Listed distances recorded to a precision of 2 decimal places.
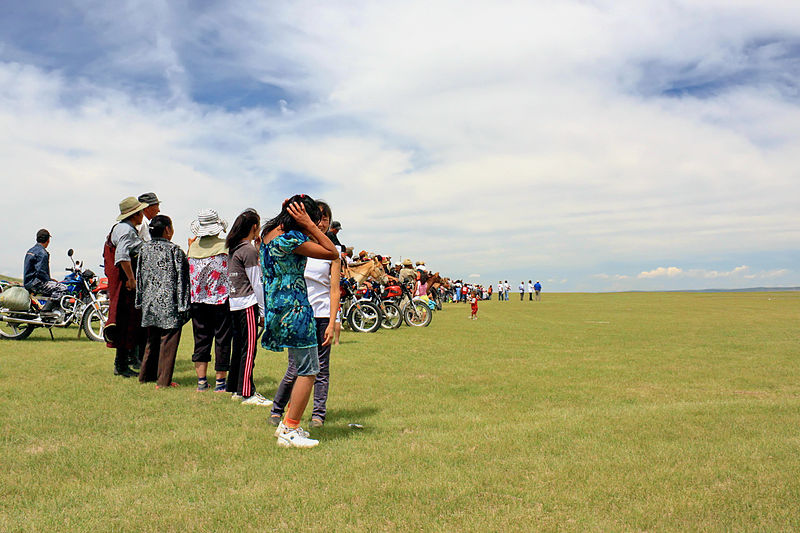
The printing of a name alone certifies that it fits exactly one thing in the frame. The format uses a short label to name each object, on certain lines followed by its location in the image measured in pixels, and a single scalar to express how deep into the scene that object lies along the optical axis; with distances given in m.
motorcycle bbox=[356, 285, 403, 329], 16.62
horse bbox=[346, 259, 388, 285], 16.02
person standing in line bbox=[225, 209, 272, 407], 6.62
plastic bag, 12.12
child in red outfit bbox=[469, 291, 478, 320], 23.53
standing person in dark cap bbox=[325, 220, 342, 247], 9.59
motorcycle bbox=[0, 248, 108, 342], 12.29
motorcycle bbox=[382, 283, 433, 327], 19.05
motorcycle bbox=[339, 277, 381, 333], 16.19
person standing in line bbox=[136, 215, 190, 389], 7.30
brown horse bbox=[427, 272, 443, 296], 34.10
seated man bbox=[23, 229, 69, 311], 13.13
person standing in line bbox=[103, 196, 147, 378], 7.80
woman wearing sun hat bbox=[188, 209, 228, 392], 7.12
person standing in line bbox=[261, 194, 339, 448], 4.64
